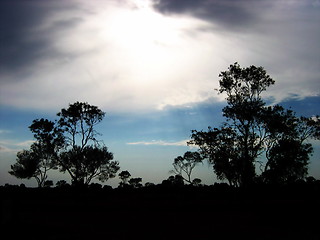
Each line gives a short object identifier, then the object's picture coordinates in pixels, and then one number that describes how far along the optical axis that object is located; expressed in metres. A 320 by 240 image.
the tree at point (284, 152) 34.44
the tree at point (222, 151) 35.97
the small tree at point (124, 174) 94.31
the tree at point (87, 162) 46.69
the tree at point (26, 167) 56.15
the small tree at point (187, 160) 68.62
